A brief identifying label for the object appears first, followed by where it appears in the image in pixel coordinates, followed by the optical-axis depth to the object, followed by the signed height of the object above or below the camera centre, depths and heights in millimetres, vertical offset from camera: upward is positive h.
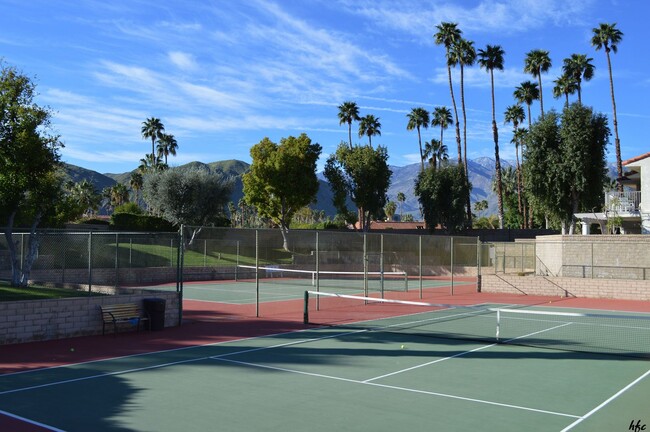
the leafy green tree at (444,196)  65562 +4716
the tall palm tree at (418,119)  85750 +17081
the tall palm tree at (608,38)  61281 +20520
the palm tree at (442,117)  85750 +17270
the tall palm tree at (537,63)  67938 +19946
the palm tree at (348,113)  82000 +16921
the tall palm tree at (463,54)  71062 +21844
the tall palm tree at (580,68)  64625 +18414
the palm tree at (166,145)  89750 +13574
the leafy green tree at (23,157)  20891 +2754
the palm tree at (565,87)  65688 +16700
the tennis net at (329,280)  35862 -2720
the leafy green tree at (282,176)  57750 +5920
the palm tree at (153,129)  89750 +15854
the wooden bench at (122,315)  16453 -2149
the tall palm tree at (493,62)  71312 +20934
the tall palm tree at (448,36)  71312 +23825
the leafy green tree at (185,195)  55375 +3914
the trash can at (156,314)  17312 -2168
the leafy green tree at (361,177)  65562 +6713
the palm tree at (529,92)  74750 +18199
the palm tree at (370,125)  83125 +15560
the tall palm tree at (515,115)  82750 +17075
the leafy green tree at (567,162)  45188 +5952
